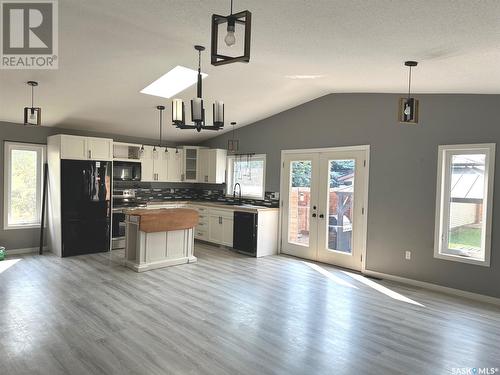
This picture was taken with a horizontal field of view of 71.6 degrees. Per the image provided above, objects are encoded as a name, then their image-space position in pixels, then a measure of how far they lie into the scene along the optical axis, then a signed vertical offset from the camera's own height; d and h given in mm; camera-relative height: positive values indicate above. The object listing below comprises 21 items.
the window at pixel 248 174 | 7137 +84
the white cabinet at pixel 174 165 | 7738 +256
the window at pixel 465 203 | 4301 -260
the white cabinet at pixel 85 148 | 5844 +464
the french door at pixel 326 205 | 5547 -431
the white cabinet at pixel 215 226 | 6884 -1017
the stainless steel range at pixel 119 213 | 6641 -730
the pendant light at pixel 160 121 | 5855 +1034
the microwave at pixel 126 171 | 6727 +91
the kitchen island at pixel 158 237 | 5262 -985
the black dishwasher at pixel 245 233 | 6383 -1030
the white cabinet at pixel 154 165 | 7277 +242
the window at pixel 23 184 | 5938 -197
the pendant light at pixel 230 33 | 1806 +763
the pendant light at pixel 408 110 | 3469 +722
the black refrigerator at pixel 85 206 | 5902 -562
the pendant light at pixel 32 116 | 4065 +670
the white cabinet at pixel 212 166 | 7656 +250
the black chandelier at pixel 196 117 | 3465 +647
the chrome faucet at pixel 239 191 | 7536 -303
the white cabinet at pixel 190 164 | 7992 +297
